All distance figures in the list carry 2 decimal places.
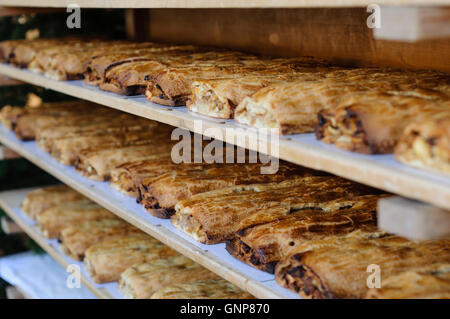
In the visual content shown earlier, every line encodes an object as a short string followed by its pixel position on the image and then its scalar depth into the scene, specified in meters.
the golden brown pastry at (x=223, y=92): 2.10
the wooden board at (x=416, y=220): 1.35
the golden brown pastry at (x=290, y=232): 1.95
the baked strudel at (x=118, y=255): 2.99
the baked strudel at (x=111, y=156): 3.12
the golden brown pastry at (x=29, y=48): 3.72
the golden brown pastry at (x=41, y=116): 3.95
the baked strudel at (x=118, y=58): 2.85
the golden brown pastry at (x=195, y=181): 2.51
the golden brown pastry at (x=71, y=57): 3.19
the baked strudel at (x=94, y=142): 3.43
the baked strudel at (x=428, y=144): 1.34
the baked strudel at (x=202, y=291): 2.51
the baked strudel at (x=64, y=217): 3.59
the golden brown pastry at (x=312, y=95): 1.79
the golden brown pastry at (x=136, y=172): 2.75
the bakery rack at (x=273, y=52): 1.32
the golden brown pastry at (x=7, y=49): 3.99
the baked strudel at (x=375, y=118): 1.53
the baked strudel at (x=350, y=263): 1.68
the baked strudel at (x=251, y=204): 2.15
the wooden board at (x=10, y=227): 4.61
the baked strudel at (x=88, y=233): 3.32
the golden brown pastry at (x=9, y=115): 4.07
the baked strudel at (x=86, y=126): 3.64
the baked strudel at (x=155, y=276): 2.72
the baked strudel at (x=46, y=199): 3.88
